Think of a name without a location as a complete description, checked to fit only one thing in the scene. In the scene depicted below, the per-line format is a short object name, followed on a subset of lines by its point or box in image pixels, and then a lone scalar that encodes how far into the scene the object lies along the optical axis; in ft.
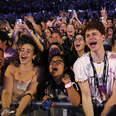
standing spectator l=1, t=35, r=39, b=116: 7.77
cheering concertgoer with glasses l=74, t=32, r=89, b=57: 7.41
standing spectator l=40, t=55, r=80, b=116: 7.37
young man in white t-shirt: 7.07
